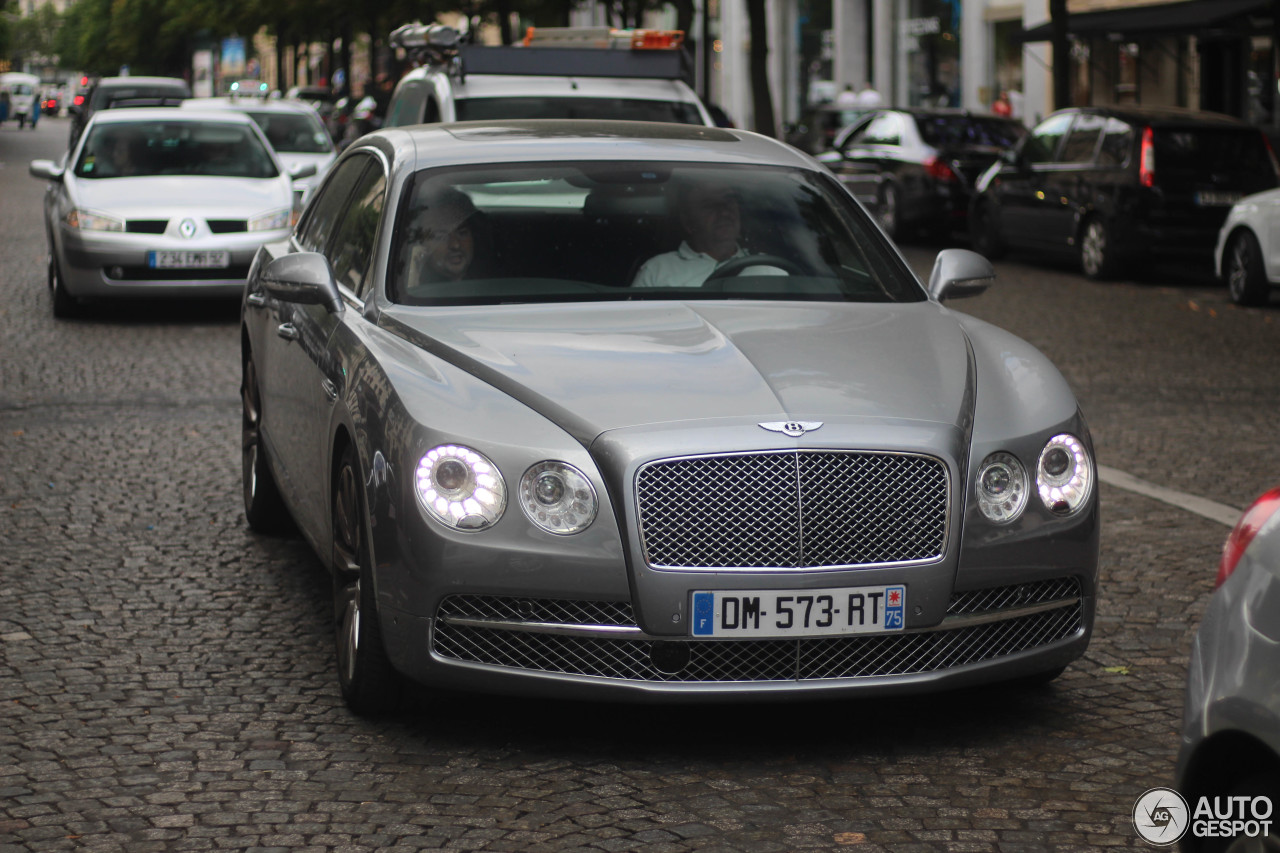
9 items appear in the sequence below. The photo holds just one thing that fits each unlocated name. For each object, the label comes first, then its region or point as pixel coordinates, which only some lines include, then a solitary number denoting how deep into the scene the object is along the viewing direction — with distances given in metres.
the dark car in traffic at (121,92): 30.59
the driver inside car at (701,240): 5.65
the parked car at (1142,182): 17.61
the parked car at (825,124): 27.67
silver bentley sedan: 4.34
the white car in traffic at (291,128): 21.44
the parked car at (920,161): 21.62
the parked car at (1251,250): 15.35
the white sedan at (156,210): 14.02
